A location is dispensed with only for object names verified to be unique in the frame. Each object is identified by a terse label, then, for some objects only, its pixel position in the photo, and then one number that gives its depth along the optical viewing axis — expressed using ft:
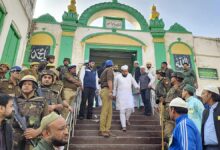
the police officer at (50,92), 7.90
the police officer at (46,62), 12.24
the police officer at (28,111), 5.74
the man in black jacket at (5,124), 4.88
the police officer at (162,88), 12.37
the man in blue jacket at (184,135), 5.33
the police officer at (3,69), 10.61
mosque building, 21.39
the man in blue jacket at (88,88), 12.33
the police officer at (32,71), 10.17
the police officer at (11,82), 9.51
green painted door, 17.06
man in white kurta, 11.51
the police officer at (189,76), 12.34
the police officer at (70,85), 11.60
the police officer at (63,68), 12.16
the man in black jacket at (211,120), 6.34
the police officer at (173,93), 9.98
